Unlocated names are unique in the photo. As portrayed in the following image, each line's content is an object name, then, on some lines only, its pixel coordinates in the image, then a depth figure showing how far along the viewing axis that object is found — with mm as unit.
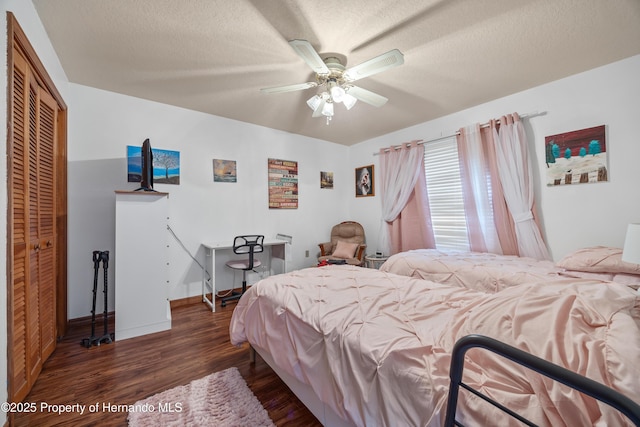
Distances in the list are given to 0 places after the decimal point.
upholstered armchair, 4244
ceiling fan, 1834
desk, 3238
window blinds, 3549
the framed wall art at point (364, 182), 4758
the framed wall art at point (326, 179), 4844
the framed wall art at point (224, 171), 3660
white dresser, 2482
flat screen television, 2627
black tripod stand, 2341
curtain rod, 2863
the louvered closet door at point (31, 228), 1556
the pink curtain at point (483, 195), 3057
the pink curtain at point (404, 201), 3879
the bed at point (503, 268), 2025
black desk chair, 3311
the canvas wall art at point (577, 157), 2498
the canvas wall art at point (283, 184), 4188
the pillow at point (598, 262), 1965
